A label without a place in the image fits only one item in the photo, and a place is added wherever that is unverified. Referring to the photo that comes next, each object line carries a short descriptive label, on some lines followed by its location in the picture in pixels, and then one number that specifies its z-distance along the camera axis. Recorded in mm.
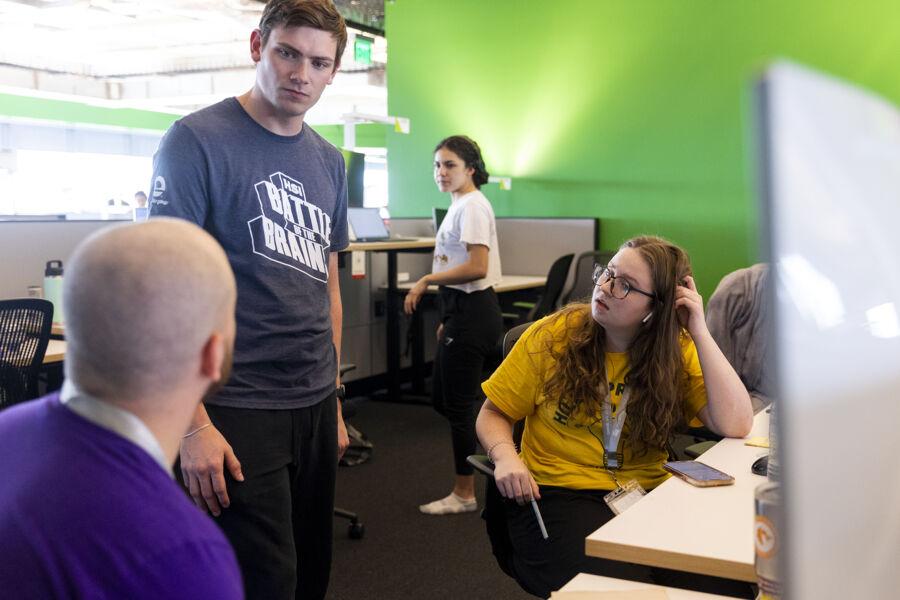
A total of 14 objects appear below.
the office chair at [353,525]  3279
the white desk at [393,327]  5473
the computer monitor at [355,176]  5324
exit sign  6914
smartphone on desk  1568
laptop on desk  5254
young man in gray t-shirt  1500
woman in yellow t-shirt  1791
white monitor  371
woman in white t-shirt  3455
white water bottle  3416
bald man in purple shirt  740
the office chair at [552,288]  4910
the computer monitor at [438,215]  5707
